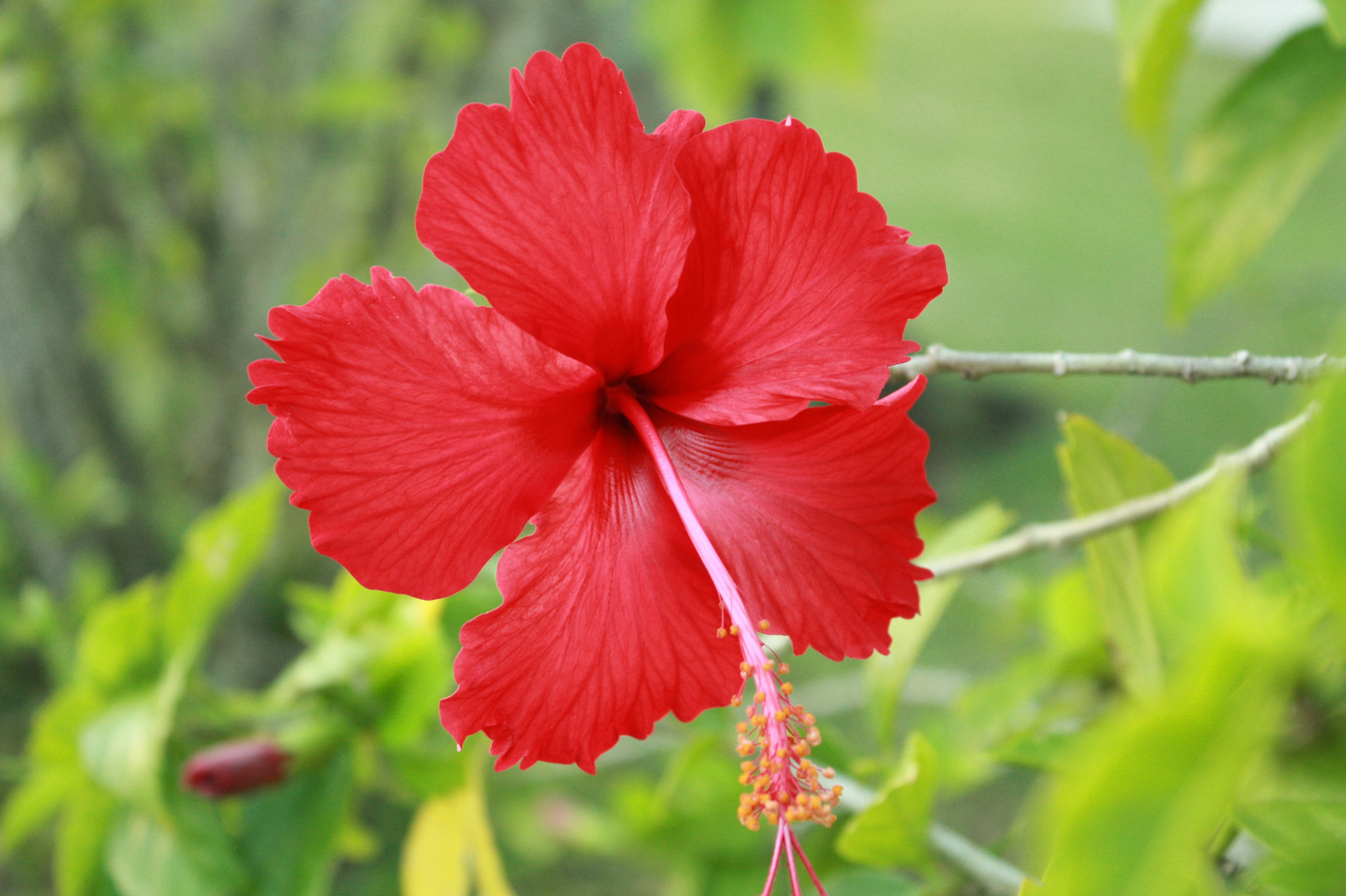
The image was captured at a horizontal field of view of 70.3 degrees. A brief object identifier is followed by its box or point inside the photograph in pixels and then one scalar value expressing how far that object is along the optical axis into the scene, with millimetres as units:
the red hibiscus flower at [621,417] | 301
